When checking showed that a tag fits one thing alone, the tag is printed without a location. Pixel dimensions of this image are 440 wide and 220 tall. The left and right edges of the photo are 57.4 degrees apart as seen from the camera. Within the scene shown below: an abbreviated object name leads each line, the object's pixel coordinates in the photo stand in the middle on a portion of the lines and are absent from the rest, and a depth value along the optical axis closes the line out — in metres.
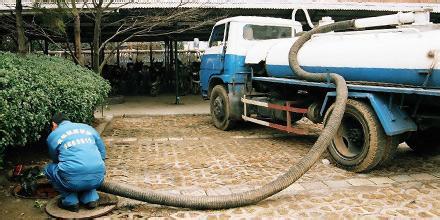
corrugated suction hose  4.59
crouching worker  4.33
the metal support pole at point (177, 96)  14.38
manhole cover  4.36
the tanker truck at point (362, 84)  5.35
